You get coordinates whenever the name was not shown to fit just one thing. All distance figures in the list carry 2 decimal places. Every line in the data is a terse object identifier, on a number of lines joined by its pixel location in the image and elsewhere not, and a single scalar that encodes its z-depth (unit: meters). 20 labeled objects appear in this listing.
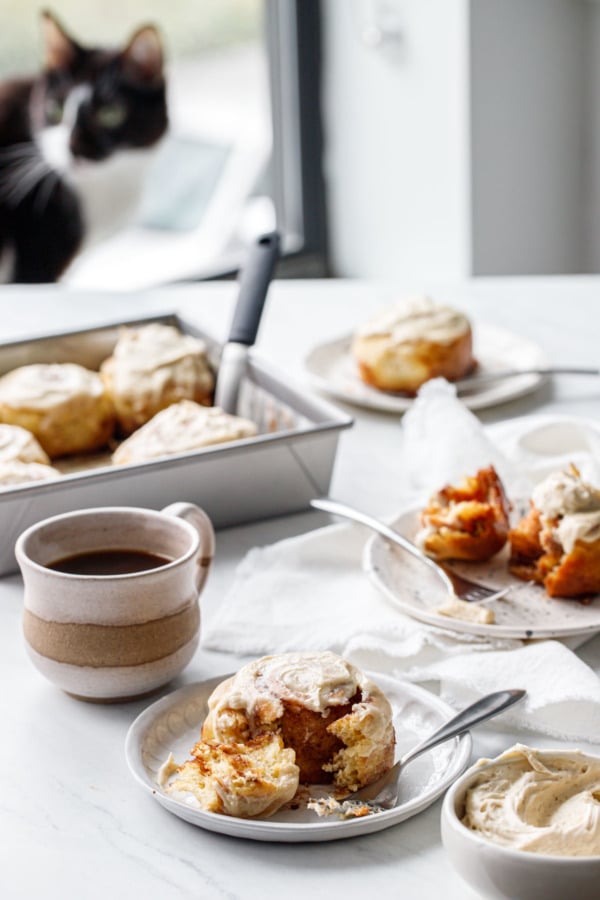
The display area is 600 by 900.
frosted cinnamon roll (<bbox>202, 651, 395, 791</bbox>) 1.04
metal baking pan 1.28
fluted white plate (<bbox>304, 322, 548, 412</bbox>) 1.55
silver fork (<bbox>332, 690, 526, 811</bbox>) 1.04
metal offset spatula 1.45
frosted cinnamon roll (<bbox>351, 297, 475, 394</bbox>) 1.55
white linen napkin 1.12
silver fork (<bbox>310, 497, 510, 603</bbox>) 1.23
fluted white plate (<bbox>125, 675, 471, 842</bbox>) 1.02
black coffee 1.15
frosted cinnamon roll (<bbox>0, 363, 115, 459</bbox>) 1.43
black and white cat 2.44
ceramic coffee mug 1.11
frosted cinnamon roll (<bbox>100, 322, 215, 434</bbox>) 1.45
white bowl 0.95
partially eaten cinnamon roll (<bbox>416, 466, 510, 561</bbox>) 1.25
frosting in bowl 0.97
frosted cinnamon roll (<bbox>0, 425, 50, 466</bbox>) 1.35
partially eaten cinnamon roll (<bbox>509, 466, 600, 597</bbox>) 1.20
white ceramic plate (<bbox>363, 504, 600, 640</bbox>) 1.17
